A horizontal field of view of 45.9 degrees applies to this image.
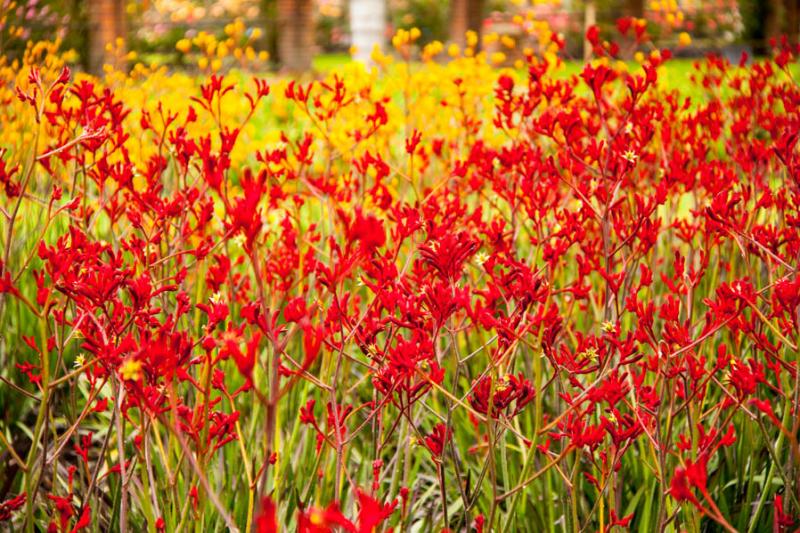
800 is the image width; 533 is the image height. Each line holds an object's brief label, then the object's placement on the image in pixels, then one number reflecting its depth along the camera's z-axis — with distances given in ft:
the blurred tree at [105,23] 43.57
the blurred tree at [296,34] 51.80
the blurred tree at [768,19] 56.95
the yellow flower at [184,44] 16.33
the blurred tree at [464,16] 52.21
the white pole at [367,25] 39.63
